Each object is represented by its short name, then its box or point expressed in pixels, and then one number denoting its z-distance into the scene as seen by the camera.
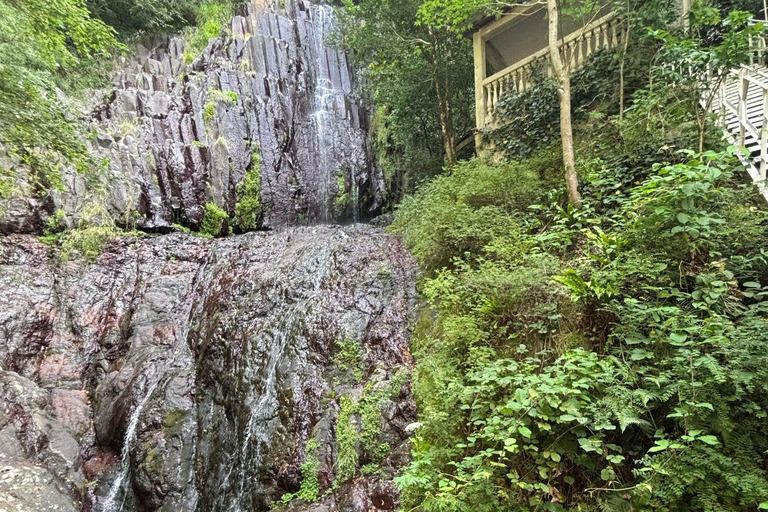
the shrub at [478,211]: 6.14
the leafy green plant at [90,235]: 9.85
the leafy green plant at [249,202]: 13.20
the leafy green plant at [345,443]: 4.84
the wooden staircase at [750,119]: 3.95
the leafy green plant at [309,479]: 4.93
